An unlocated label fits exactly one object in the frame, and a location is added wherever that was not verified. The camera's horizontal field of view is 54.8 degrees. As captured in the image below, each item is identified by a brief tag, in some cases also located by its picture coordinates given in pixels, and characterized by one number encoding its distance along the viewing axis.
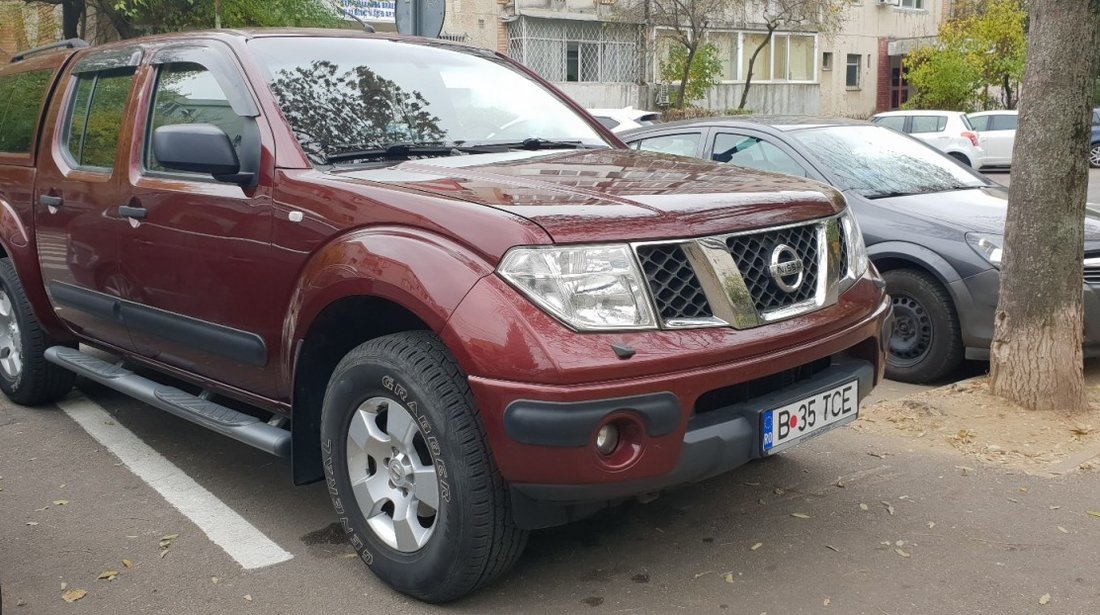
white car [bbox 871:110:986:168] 23.73
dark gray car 5.73
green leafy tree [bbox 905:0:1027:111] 34.56
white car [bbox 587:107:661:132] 17.34
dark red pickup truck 2.88
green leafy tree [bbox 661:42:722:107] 32.31
